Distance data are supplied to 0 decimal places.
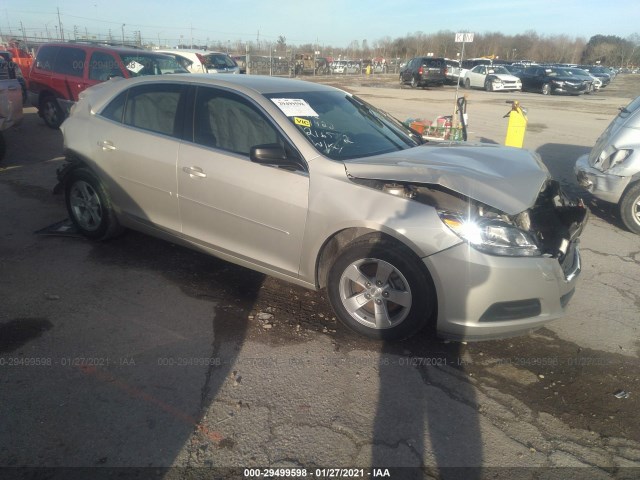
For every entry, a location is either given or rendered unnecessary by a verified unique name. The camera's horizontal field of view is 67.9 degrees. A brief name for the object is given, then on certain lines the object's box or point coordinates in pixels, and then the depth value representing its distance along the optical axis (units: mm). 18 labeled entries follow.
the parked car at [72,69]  10719
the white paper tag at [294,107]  3691
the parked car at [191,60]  15680
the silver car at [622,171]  5723
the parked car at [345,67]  47656
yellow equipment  8535
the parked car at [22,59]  19797
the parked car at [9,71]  10997
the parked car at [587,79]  27688
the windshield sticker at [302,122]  3639
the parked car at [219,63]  17984
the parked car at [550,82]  27172
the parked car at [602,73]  34281
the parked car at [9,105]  7762
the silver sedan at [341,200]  3021
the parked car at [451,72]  32188
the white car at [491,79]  28719
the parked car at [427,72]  29859
